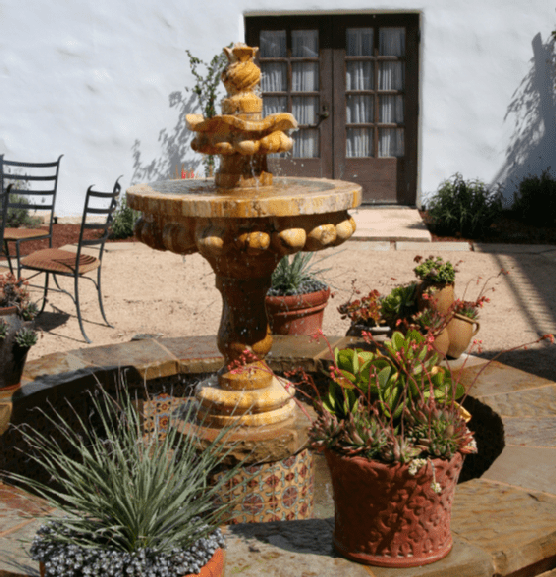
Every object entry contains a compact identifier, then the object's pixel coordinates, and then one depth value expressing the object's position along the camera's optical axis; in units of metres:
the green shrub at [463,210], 8.46
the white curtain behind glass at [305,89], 9.52
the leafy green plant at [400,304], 3.95
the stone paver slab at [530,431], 2.80
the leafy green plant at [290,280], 4.54
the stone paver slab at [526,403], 3.06
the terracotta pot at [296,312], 4.46
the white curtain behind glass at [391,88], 9.45
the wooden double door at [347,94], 9.45
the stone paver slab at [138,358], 3.63
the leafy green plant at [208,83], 9.12
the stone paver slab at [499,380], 3.28
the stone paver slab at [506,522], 2.03
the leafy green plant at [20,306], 3.33
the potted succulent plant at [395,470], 1.95
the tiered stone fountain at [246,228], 2.64
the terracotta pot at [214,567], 1.83
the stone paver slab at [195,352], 3.71
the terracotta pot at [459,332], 3.72
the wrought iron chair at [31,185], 9.32
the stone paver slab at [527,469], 2.48
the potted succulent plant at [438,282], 3.83
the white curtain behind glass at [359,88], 9.49
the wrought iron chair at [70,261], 5.45
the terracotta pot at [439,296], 3.82
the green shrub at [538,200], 8.94
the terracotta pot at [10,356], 3.26
